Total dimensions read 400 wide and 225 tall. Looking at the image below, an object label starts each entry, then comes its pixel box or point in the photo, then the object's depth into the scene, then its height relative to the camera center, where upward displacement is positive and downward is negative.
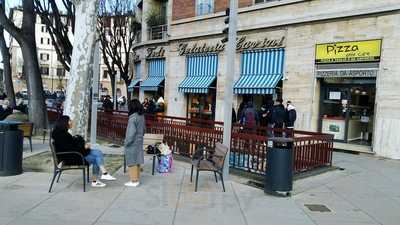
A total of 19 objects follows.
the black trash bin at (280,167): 8.24 -1.16
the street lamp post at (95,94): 13.99 -0.09
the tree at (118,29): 34.97 +4.55
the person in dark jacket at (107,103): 24.89 -0.61
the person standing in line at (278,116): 15.55 -0.56
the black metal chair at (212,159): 8.69 -1.23
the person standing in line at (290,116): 16.06 -0.56
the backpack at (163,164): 10.20 -1.46
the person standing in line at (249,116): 15.24 -0.60
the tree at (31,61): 17.75 +0.99
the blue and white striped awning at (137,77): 29.72 +0.95
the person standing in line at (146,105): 21.81 -0.55
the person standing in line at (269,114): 15.91 -0.53
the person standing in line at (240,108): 18.07 -0.43
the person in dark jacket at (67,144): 8.22 -0.92
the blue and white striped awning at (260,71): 18.86 +1.05
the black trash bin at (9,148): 9.11 -1.13
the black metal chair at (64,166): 8.04 -1.26
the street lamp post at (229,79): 9.49 +0.34
